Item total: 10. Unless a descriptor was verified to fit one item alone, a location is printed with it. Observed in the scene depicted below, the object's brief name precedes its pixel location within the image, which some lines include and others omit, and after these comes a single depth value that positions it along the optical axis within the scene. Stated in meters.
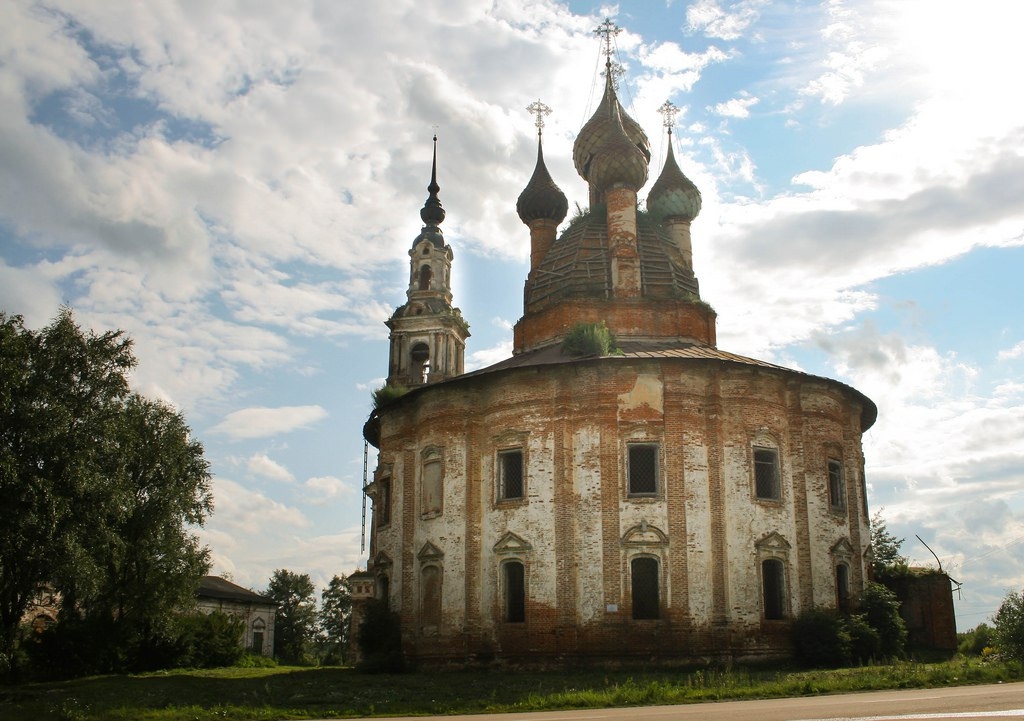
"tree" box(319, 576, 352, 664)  61.91
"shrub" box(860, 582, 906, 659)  23.16
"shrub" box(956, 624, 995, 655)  24.97
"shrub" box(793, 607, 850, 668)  21.80
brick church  22.42
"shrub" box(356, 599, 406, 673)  24.26
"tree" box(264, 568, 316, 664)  58.94
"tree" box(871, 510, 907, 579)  37.62
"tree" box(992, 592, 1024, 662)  18.25
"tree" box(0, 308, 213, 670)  20.77
